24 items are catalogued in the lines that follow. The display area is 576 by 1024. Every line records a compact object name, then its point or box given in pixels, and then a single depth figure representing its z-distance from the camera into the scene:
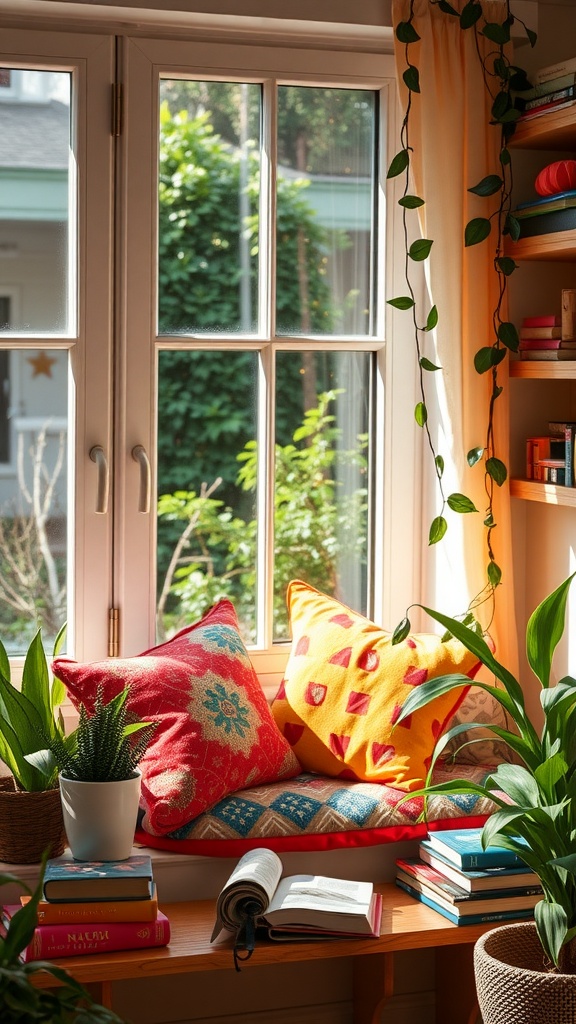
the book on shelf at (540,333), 2.54
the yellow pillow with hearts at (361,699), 2.46
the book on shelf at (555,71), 2.44
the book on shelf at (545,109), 2.44
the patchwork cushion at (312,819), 2.30
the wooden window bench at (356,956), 2.04
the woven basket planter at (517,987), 1.91
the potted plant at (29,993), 1.22
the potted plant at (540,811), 1.94
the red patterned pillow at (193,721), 2.30
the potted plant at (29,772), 2.24
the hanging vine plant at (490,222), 2.58
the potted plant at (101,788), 2.12
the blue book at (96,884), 2.04
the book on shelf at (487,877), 2.22
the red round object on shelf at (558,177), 2.45
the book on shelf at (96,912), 2.04
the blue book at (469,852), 2.23
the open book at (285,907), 2.07
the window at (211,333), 2.59
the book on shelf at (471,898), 2.22
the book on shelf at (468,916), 2.22
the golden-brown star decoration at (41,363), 2.60
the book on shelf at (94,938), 2.02
